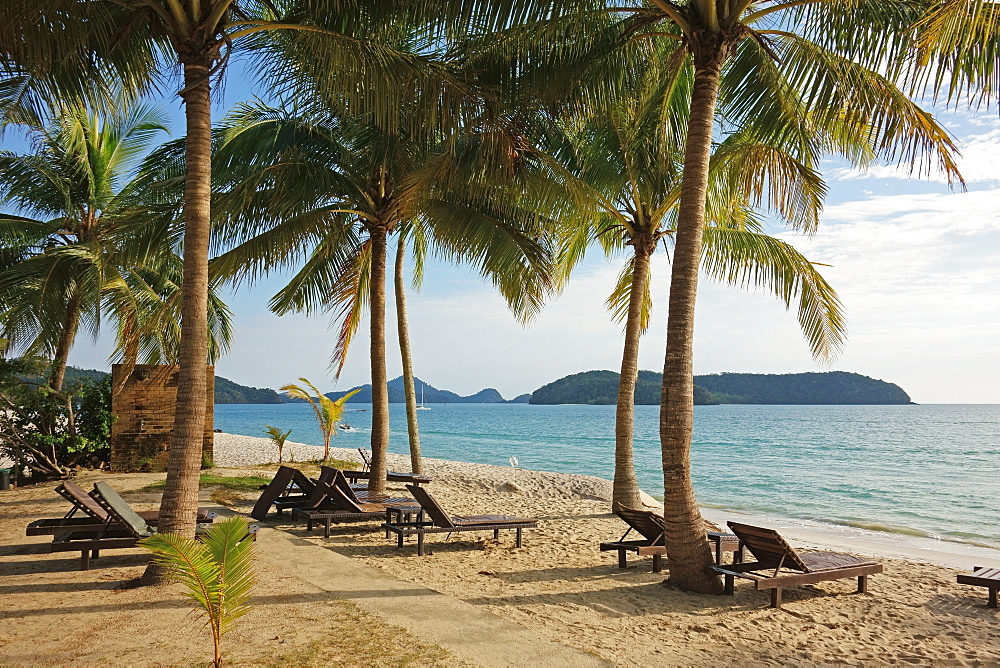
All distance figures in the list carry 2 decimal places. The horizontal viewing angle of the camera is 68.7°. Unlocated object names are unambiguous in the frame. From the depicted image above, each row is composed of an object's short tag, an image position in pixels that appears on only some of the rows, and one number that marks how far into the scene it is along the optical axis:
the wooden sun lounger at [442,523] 8.15
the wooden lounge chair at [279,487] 9.64
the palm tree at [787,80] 6.53
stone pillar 14.27
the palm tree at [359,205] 9.92
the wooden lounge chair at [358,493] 9.47
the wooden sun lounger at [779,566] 6.26
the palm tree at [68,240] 14.04
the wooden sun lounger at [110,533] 6.36
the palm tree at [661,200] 9.00
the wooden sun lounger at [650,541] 7.47
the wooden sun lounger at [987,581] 6.49
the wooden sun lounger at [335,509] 9.01
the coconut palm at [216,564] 3.78
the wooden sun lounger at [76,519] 6.69
